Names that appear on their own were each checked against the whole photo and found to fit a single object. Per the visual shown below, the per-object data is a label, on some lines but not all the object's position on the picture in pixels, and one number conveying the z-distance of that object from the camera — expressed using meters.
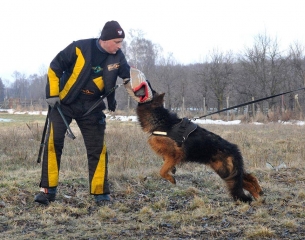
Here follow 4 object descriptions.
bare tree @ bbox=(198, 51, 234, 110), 42.47
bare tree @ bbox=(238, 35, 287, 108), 39.31
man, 4.97
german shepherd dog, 4.99
